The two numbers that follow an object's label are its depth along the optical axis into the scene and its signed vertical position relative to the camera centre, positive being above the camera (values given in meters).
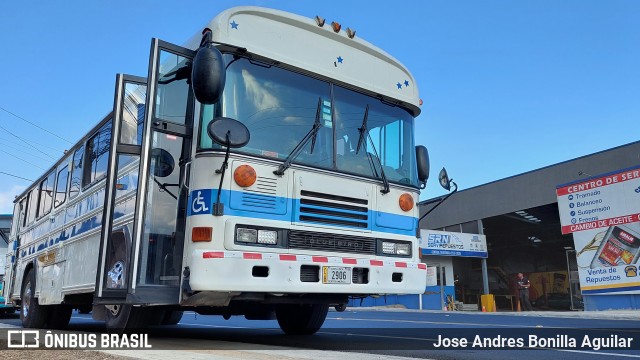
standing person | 24.05 +0.89
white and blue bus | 5.39 +1.32
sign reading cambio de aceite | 18.83 +2.77
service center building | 19.08 +3.71
